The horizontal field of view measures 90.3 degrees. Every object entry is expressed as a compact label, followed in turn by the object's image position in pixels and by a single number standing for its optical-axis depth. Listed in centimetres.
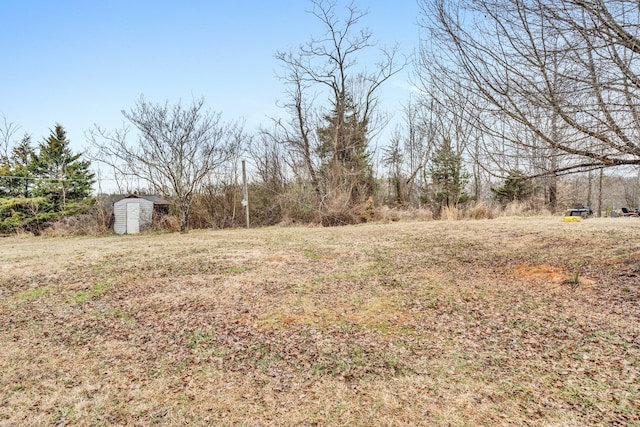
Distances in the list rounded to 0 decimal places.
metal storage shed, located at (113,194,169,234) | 1505
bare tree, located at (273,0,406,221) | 1539
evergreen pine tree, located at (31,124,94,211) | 1574
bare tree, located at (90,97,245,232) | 1220
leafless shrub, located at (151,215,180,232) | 1401
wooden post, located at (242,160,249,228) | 1470
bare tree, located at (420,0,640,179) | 301
